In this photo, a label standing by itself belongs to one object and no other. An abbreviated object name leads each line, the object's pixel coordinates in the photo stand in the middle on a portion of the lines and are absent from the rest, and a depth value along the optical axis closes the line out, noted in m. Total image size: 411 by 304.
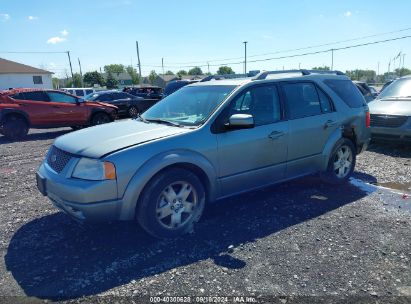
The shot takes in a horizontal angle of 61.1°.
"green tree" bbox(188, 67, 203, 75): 106.75
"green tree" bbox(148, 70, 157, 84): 110.68
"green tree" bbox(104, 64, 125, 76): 125.31
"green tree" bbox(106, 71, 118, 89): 82.20
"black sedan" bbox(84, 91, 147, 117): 17.34
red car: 11.63
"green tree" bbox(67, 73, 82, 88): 88.41
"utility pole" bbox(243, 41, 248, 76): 54.94
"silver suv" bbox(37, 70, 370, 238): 3.54
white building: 46.62
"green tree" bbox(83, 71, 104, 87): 80.88
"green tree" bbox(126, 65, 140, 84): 104.62
